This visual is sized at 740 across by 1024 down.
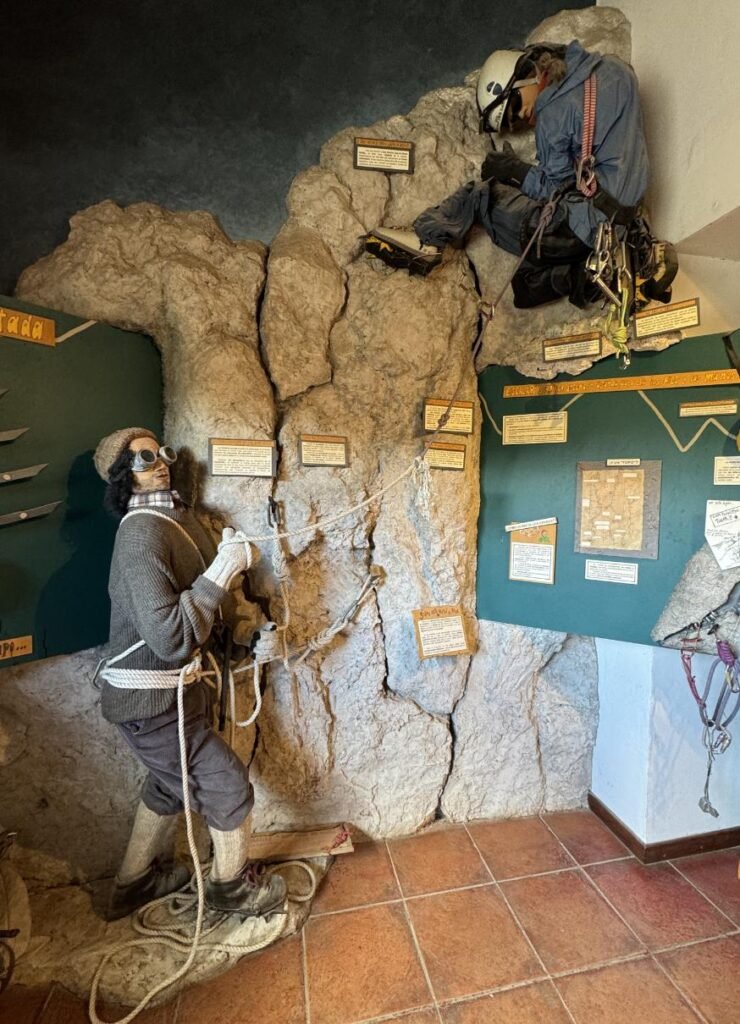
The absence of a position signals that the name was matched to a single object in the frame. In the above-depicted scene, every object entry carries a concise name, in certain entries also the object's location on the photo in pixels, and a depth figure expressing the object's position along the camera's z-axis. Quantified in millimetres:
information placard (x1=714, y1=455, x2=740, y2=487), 1639
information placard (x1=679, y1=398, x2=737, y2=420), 1631
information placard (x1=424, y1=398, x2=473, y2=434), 1995
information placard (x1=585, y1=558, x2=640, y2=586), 1844
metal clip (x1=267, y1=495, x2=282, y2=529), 1859
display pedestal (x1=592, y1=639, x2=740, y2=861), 1957
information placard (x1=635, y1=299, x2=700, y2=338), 1647
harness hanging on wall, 1673
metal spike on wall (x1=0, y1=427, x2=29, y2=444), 1454
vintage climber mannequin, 1437
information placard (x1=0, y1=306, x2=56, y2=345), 1434
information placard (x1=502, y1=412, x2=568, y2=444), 1954
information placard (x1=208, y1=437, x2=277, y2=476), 1800
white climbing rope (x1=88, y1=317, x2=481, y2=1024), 1461
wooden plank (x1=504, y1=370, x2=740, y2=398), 1652
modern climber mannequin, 1644
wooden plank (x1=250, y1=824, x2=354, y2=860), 1929
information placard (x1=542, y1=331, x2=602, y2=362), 1834
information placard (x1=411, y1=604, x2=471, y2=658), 2057
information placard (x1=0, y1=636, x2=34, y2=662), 1485
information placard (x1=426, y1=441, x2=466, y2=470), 2004
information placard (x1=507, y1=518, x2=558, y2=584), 2002
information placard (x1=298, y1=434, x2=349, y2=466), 1907
